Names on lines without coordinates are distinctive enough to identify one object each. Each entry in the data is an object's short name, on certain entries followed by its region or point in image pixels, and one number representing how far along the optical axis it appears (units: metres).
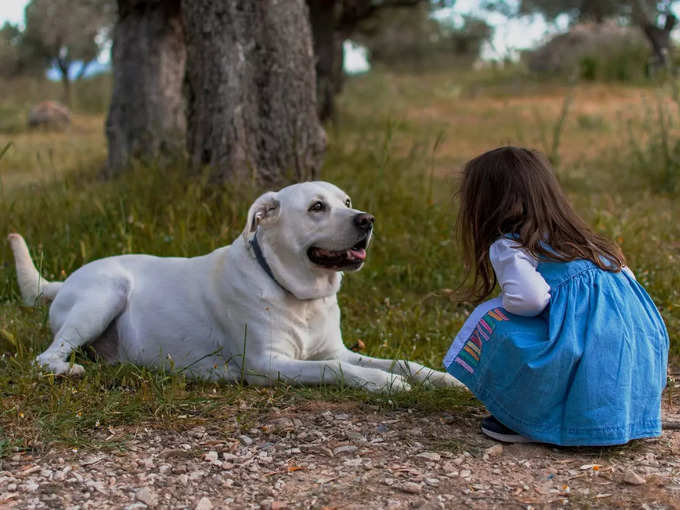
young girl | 2.87
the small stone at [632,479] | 2.66
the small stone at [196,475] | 2.77
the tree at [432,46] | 23.98
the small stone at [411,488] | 2.62
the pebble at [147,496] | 2.57
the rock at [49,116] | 14.64
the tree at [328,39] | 10.35
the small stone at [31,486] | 2.65
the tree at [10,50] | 23.64
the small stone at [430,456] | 2.89
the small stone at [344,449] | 2.97
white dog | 3.57
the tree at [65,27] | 21.06
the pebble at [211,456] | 2.91
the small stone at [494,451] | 2.93
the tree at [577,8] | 19.28
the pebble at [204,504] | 2.53
